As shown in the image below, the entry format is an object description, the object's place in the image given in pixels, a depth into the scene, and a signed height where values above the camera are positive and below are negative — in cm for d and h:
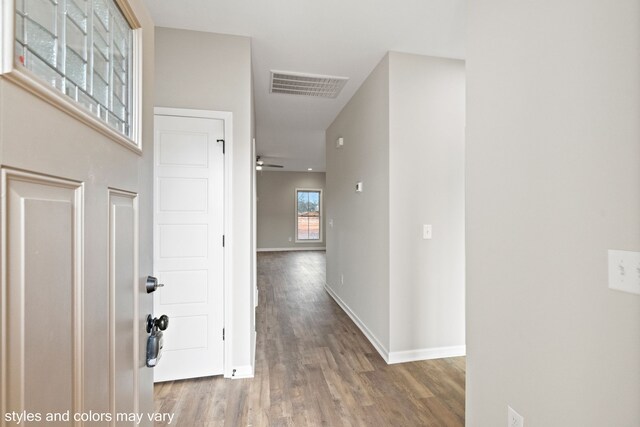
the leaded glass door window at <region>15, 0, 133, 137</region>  47 +34
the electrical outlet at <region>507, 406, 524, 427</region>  123 -90
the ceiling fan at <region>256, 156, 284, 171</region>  693 +138
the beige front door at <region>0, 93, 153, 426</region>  39 -10
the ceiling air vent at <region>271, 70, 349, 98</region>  308 +149
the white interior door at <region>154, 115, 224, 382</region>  222 -23
